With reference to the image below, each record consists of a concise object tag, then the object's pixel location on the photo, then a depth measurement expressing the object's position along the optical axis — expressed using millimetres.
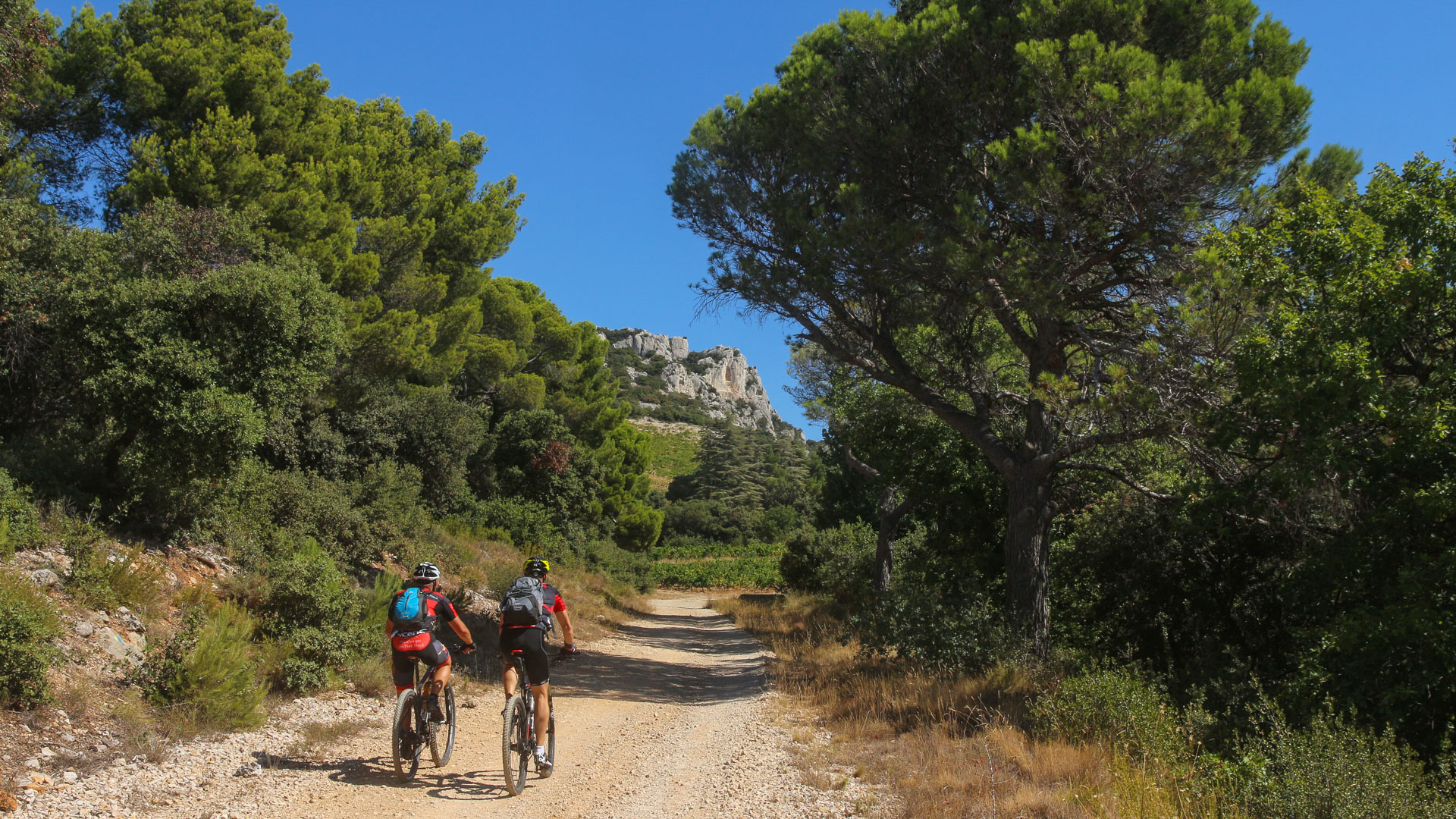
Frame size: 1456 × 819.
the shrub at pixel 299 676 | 8078
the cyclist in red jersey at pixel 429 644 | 6238
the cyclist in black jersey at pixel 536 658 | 6320
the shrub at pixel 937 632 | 9383
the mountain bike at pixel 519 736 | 5824
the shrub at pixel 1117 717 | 5703
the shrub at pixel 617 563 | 30328
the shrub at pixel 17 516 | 7991
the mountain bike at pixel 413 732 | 5973
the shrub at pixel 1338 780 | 4082
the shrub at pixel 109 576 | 7938
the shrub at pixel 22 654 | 5762
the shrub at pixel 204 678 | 6668
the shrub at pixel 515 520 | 24594
